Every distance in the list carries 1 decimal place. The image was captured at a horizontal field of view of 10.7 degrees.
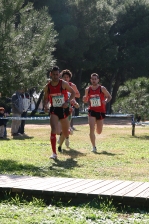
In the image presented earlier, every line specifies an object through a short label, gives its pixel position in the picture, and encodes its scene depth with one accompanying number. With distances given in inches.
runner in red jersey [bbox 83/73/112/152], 745.0
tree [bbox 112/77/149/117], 1186.1
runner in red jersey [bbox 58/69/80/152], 752.2
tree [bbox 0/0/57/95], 573.8
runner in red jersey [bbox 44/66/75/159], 624.2
